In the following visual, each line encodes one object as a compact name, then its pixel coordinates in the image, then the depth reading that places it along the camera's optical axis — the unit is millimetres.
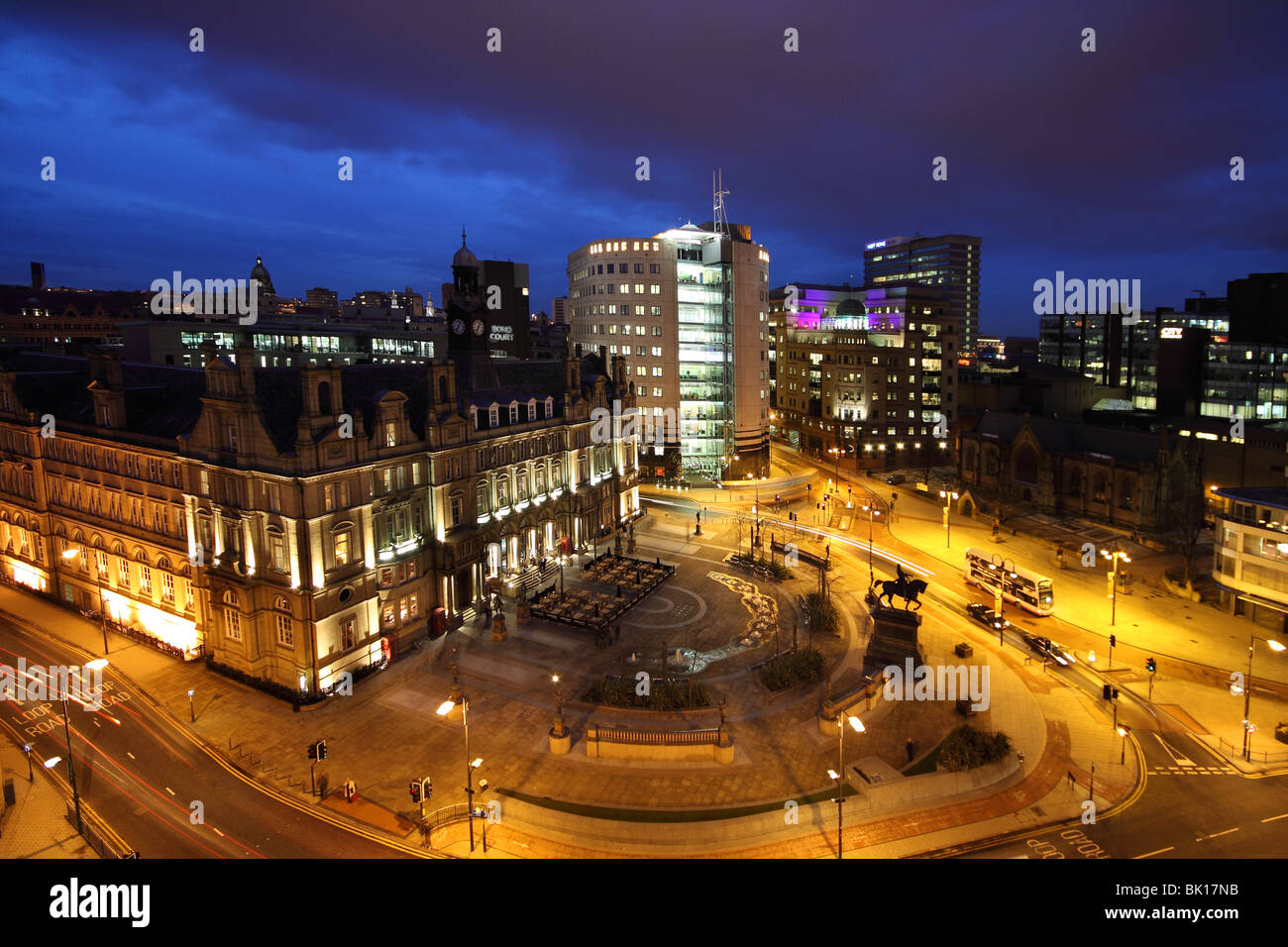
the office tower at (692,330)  114562
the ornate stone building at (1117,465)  79312
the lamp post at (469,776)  32750
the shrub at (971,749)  38094
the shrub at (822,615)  56094
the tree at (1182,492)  75125
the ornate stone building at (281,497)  46781
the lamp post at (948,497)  80981
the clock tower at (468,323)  67250
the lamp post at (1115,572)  56788
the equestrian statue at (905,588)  48938
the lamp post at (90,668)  33750
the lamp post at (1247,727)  39625
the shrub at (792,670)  46903
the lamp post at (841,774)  29903
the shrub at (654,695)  44375
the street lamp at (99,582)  57662
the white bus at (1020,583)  59531
